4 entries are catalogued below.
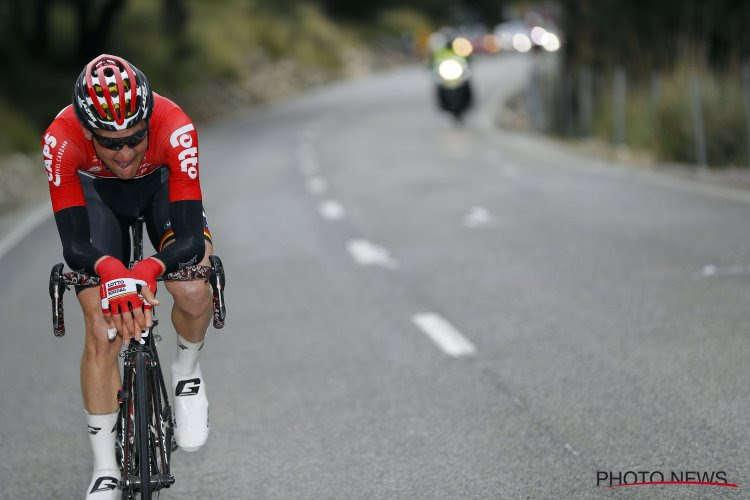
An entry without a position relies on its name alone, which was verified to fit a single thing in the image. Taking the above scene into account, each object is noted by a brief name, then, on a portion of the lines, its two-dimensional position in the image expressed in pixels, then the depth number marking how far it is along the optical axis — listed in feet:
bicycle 26.58
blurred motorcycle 182.70
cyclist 26.32
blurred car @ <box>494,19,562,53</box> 442.09
